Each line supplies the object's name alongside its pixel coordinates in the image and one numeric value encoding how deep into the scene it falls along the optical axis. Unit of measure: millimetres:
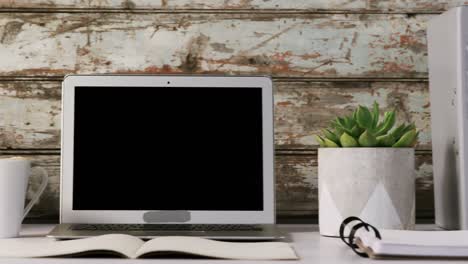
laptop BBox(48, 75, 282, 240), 1656
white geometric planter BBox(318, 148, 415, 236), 1594
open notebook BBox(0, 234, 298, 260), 1445
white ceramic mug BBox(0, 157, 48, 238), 1602
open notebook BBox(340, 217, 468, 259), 1437
